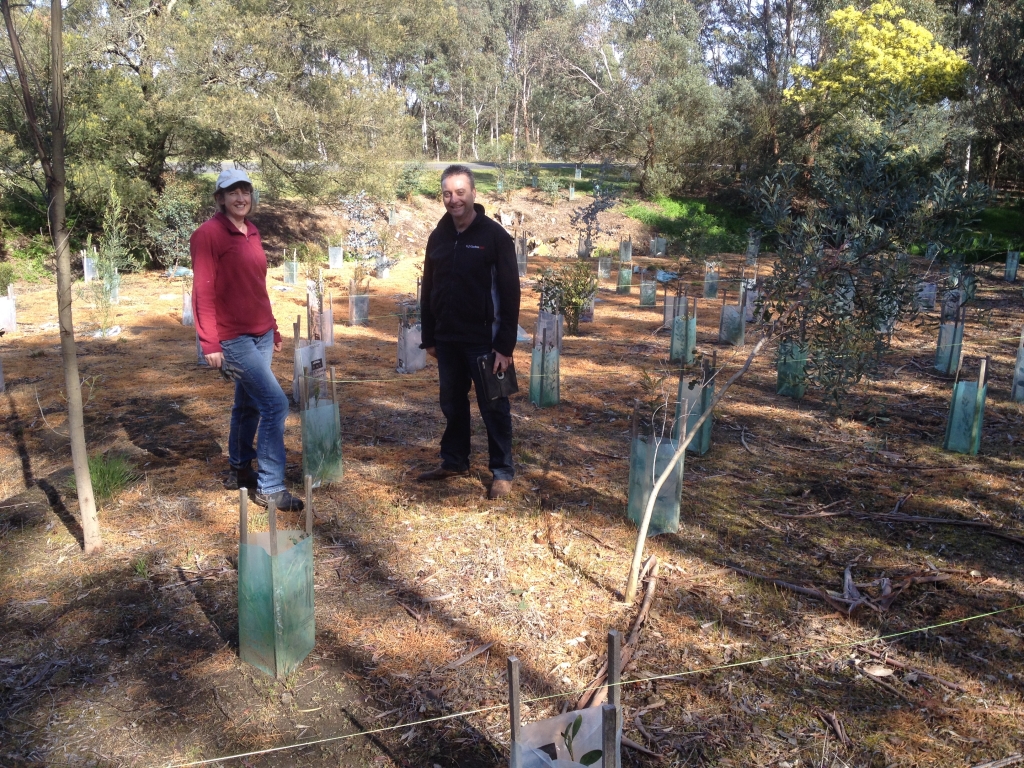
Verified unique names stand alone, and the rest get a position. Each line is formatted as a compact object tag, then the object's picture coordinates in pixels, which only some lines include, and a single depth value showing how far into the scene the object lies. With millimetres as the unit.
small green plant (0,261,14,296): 12227
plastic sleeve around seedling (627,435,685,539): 3611
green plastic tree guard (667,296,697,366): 7297
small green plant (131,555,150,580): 3211
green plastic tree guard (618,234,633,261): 16766
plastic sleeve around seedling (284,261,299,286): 12930
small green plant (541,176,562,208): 21859
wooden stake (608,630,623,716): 1852
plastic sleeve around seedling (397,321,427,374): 6922
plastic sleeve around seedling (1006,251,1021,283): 13669
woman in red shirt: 3430
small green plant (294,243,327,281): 15173
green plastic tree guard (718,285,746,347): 8461
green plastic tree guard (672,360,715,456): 4430
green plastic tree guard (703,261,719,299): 12227
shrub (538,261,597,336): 8734
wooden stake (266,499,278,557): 2441
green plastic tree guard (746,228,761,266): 16703
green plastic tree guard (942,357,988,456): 4781
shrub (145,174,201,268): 14102
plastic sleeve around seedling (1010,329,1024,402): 5988
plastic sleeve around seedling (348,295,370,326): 9812
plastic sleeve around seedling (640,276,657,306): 11477
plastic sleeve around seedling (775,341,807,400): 5758
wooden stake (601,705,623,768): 1745
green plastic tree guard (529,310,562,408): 5812
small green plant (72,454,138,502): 3814
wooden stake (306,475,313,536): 2564
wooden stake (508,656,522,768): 1780
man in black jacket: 3705
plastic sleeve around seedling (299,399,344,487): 4005
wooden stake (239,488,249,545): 2432
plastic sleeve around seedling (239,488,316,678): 2504
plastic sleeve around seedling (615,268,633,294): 12891
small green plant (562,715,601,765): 1936
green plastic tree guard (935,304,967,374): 6602
